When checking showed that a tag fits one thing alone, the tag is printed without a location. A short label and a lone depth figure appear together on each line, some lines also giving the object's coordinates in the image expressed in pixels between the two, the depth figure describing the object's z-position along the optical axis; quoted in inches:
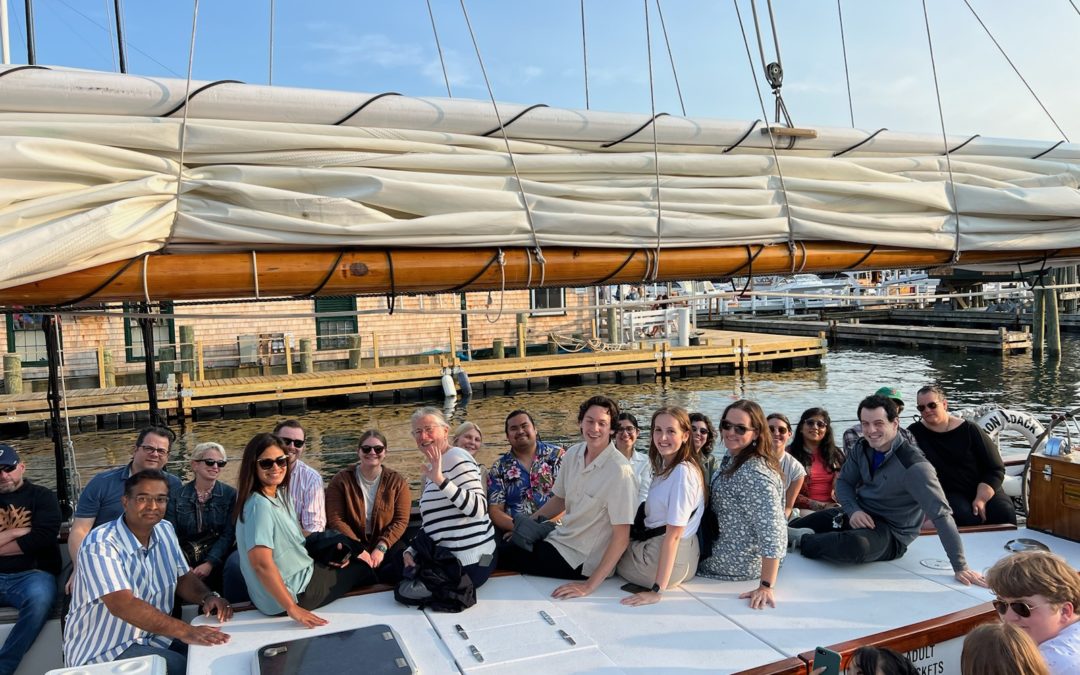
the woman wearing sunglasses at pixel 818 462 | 214.2
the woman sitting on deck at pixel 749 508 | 139.7
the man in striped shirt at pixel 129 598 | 120.0
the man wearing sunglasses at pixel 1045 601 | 85.7
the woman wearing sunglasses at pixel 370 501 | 170.7
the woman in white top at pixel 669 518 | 139.2
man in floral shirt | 185.3
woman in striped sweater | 140.5
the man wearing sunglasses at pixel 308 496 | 160.9
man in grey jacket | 147.8
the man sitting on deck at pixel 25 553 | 145.4
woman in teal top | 128.2
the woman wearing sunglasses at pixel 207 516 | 160.6
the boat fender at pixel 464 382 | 818.8
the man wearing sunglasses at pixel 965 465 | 186.9
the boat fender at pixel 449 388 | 803.4
